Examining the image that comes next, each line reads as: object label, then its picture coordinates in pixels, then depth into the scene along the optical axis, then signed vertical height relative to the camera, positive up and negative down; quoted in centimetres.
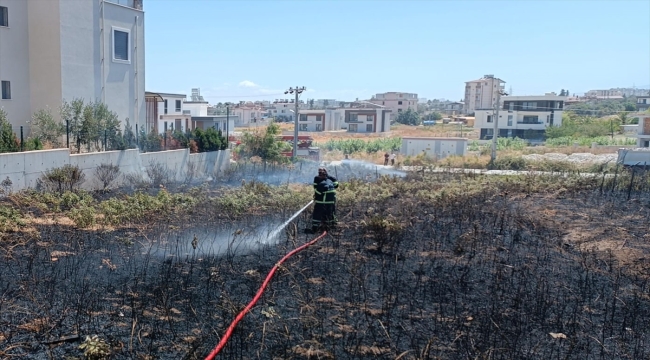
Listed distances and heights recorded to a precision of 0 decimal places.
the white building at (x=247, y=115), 11406 +281
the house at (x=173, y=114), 4445 +101
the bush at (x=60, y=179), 1507 -160
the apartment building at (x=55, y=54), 2122 +283
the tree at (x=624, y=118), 9206 +337
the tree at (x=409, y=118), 12119 +317
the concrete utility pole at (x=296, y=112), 3881 +125
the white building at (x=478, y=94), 13666 +1057
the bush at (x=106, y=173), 1712 -160
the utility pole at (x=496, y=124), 3816 +78
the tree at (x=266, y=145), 2753 -86
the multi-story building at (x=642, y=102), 13180 +948
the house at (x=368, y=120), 9625 +197
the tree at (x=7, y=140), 1537 -54
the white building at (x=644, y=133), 5228 +52
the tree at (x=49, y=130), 1888 -27
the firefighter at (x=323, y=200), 1020 -134
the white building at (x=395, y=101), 13888 +795
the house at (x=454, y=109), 17350 +858
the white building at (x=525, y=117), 8131 +282
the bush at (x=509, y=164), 3506 -192
